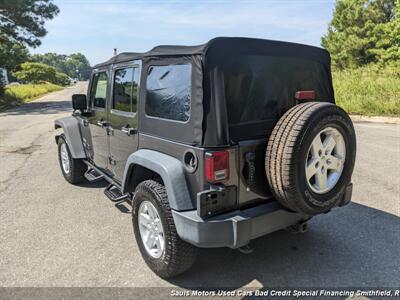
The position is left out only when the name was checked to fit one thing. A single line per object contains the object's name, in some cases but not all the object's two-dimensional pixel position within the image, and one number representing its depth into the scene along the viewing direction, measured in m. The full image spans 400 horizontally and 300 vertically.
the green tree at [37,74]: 52.32
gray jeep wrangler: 2.38
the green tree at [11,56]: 23.17
